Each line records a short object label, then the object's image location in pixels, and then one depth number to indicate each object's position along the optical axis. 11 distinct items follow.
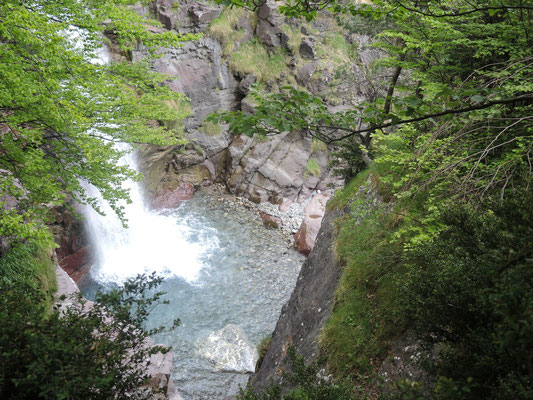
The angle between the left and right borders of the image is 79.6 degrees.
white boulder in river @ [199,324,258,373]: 10.36
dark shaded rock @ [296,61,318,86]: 24.03
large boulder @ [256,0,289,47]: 23.55
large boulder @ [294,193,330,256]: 17.13
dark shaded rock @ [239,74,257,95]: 22.12
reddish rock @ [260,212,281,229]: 18.95
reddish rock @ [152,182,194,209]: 19.58
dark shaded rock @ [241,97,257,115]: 21.29
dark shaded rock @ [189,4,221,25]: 21.34
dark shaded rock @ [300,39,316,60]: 24.27
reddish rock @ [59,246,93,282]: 13.05
